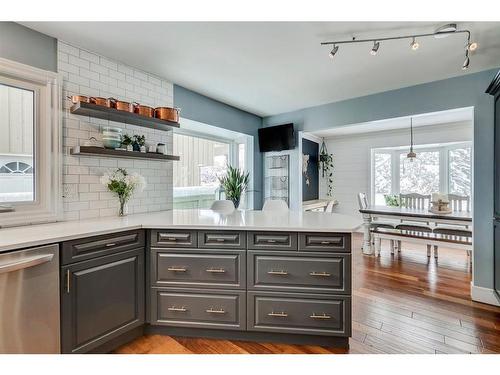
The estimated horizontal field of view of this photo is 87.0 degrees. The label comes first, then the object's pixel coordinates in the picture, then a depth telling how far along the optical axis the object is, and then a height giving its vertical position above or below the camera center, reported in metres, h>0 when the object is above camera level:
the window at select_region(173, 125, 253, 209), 3.79 +0.42
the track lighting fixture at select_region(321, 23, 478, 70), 1.97 +1.17
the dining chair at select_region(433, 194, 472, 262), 3.62 -0.38
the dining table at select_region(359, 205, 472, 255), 3.52 -0.43
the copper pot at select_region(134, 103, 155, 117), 2.52 +0.74
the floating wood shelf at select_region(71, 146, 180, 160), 2.19 +0.30
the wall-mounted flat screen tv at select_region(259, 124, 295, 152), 4.33 +0.81
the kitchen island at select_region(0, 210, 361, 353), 1.83 -0.69
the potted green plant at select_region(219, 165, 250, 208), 3.98 +0.01
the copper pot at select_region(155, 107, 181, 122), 2.68 +0.74
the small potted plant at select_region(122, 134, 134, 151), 2.54 +0.42
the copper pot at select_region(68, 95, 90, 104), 2.17 +0.72
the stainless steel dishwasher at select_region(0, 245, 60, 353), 1.39 -0.64
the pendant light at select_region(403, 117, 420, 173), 5.71 +0.46
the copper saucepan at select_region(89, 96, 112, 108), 2.23 +0.73
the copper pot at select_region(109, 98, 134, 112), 2.35 +0.73
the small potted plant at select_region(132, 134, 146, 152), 2.63 +0.44
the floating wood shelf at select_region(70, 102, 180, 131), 2.18 +0.65
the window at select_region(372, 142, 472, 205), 5.17 +0.32
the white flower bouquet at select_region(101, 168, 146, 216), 2.42 +0.02
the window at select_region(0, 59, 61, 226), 1.96 +0.32
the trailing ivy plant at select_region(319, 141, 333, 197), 6.55 +0.50
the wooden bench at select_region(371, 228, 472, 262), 3.57 -0.78
